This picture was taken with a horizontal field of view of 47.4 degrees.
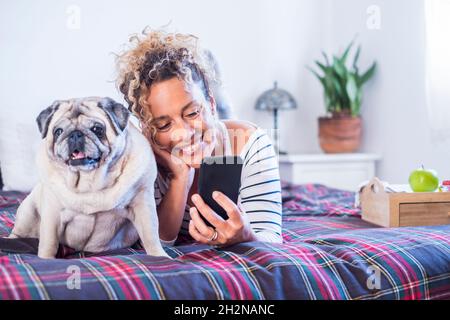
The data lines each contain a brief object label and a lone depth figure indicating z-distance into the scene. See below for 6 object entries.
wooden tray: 1.33
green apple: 1.41
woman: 0.93
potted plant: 3.02
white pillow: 1.71
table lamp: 3.11
